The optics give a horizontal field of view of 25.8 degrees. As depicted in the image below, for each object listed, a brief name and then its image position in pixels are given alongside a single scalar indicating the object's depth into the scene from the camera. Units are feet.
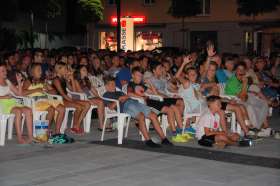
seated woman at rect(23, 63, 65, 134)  32.99
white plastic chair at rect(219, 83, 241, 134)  35.21
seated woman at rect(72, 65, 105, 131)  36.24
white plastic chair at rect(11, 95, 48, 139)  32.78
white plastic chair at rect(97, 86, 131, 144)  31.89
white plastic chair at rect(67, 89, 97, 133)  36.27
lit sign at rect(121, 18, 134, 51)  85.25
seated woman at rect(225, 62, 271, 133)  36.01
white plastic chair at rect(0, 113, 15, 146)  30.89
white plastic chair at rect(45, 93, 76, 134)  34.50
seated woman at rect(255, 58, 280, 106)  44.37
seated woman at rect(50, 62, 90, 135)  34.60
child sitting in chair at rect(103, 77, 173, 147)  31.07
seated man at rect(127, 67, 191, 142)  32.83
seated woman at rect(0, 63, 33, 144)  30.89
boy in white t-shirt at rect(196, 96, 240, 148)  30.81
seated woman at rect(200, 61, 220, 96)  35.83
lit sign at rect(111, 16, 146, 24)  142.14
